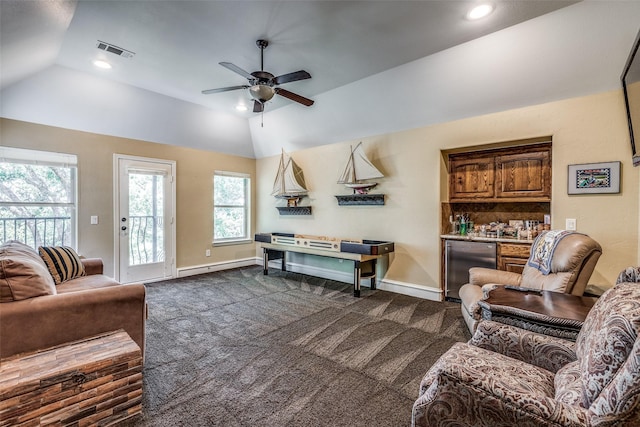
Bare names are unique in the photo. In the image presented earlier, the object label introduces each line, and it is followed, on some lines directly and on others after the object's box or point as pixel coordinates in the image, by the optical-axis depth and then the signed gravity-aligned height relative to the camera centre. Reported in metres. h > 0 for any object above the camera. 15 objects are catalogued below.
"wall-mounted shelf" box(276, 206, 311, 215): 5.79 -0.01
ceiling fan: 2.91 +1.34
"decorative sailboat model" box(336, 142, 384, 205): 4.61 +0.54
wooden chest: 1.49 -0.97
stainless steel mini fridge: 3.79 -0.66
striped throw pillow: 3.01 -0.58
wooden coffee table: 1.69 -0.62
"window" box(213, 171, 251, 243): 6.19 +0.07
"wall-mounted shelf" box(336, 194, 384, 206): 4.73 +0.17
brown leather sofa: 1.76 -0.67
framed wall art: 3.03 +0.35
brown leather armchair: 2.27 -0.48
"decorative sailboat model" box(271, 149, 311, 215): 5.64 +0.49
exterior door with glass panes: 4.85 -0.20
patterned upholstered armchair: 0.92 -0.69
